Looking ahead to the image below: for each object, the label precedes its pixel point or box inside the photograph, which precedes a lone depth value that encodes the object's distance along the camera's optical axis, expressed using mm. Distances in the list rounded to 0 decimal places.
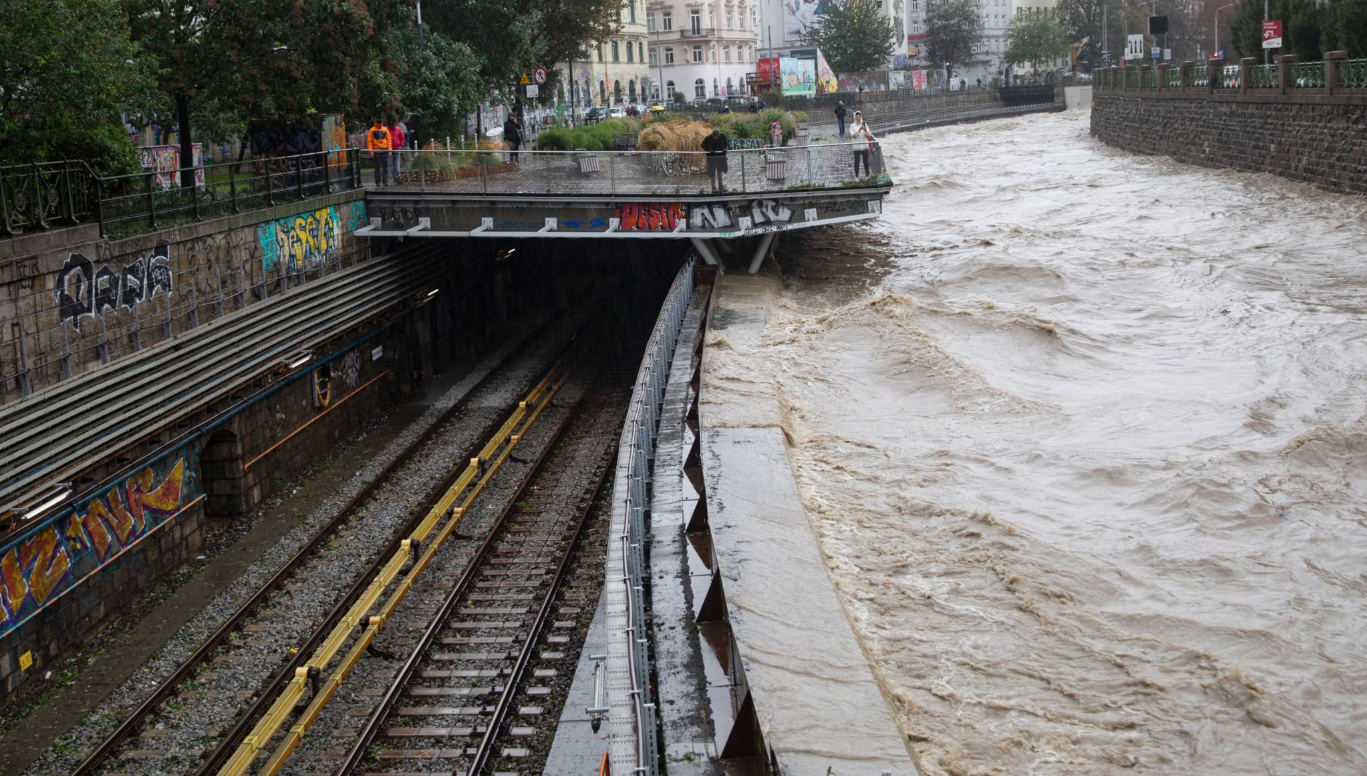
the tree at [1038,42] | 121812
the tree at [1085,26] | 121312
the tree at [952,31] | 120438
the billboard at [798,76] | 74562
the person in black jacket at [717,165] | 26511
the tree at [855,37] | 97750
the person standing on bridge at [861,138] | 28078
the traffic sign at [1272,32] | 44750
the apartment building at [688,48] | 98750
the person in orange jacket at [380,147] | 27734
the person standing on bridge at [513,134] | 35584
